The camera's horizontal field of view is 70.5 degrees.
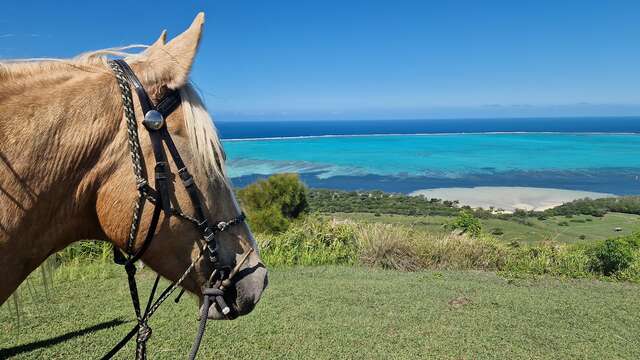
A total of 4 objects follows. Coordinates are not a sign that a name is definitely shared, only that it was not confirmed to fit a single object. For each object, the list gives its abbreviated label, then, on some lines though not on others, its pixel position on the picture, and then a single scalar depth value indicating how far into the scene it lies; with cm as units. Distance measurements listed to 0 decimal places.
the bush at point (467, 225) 1130
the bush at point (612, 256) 869
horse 126
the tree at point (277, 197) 1196
